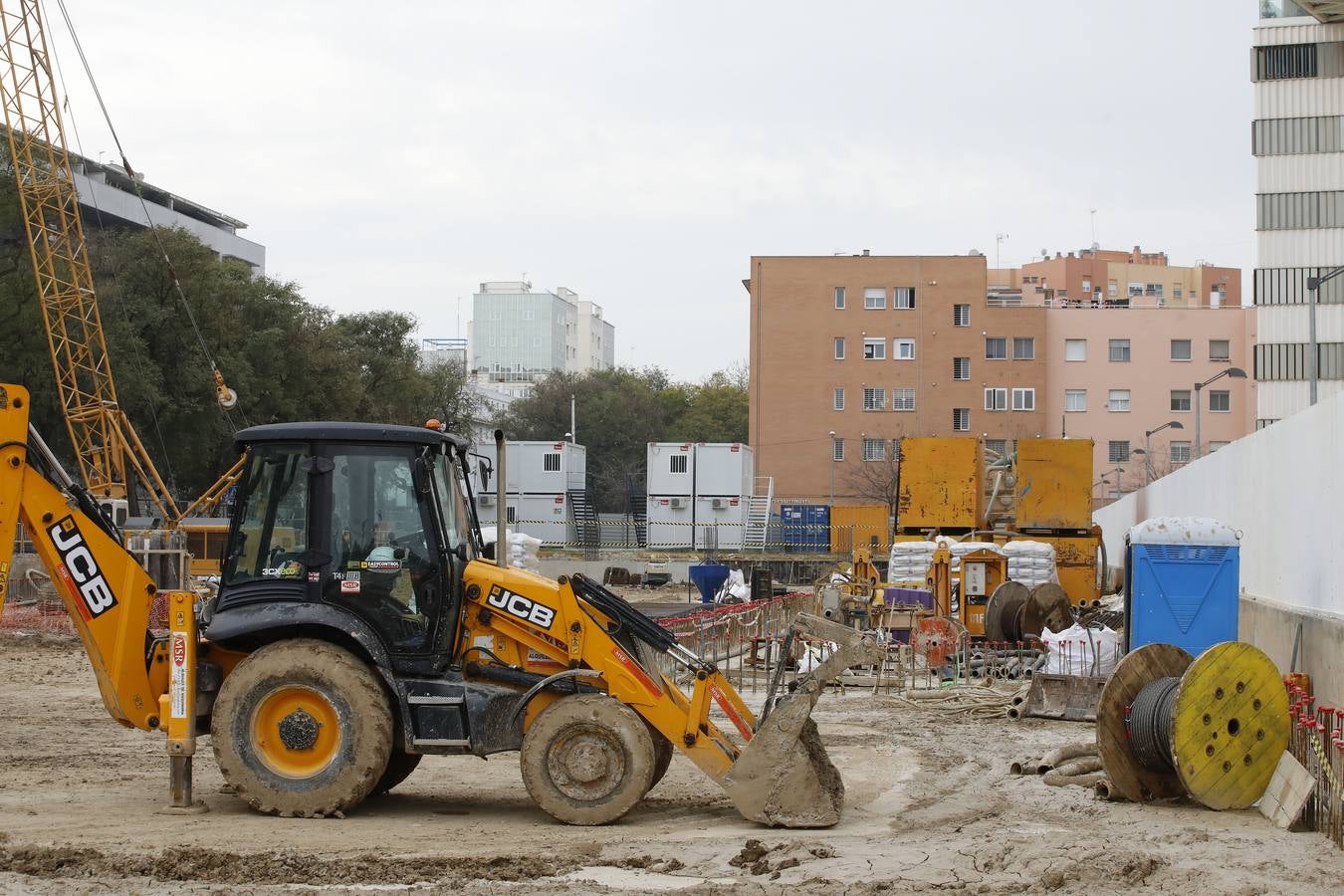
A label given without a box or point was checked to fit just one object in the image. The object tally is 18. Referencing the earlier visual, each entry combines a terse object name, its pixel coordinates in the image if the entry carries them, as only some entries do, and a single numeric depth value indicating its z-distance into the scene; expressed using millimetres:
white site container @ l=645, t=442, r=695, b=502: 63938
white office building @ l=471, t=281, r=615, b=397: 157625
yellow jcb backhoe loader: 10250
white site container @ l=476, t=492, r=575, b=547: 64938
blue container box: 65250
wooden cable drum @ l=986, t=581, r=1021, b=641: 23609
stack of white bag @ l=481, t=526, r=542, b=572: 35062
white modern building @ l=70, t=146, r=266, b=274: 74188
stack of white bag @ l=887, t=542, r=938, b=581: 27225
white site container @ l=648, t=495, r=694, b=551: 64562
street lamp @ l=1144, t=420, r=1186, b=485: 61841
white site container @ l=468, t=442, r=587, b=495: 64500
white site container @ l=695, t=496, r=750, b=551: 64062
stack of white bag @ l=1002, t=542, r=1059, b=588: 26188
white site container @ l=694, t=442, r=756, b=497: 63562
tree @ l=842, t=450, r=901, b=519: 71500
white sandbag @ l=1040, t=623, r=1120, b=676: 17562
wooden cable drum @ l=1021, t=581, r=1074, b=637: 23297
